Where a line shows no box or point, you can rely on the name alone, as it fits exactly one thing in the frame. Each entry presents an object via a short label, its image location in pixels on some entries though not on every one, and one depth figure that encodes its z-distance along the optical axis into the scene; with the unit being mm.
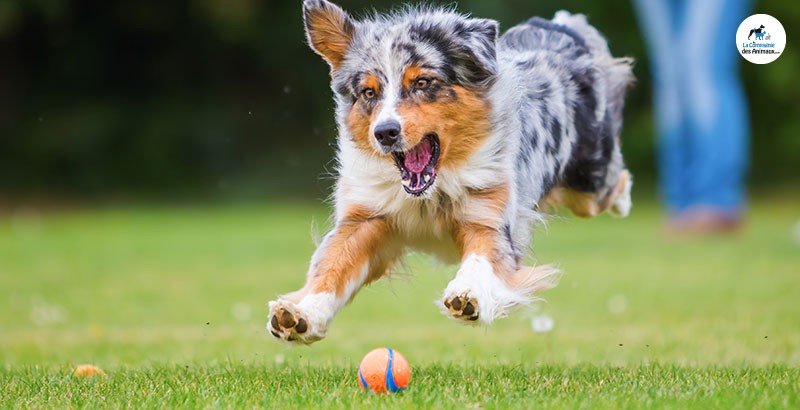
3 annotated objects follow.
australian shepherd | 9984
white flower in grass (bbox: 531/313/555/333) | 13419
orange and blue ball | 9570
